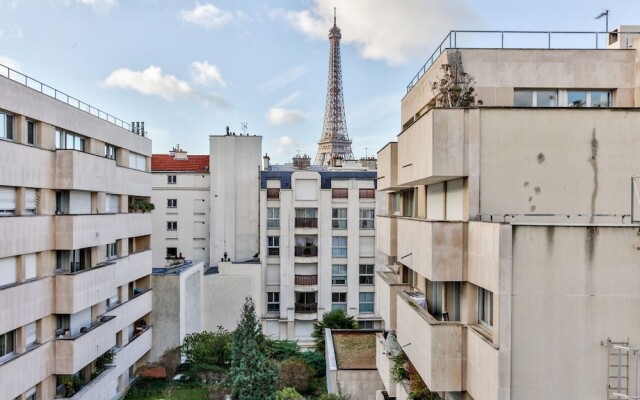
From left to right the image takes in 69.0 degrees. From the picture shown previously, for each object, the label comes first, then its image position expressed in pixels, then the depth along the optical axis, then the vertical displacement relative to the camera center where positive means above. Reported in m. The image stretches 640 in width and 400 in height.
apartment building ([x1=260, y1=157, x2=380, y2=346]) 38.69 -3.79
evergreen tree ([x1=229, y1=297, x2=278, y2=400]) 21.14 -8.07
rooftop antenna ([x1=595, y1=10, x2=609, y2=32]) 13.09 +5.27
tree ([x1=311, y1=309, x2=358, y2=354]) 34.91 -9.15
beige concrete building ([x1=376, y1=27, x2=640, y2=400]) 8.16 -0.50
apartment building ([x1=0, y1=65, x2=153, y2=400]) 15.95 -1.94
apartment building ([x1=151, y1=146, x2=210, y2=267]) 42.41 -0.96
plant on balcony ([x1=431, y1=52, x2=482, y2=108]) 11.32 +2.94
